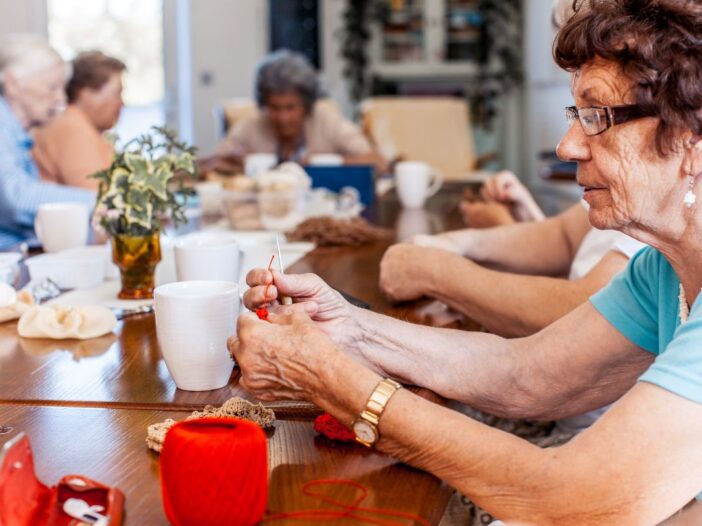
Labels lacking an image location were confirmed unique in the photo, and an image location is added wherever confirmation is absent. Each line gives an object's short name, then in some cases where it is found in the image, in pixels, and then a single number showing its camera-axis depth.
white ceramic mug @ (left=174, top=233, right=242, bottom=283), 1.40
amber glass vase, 1.49
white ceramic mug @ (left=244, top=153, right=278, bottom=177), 2.93
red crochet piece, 0.92
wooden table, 0.81
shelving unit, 6.93
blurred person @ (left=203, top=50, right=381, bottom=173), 4.08
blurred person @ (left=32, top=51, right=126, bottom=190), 2.88
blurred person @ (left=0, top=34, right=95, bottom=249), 2.59
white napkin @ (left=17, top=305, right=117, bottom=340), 1.28
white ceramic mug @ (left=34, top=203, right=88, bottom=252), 1.89
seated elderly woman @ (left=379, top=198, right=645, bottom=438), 1.44
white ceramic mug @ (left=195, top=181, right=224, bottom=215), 2.68
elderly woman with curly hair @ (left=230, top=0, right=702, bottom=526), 0.82
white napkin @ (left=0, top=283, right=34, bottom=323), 1.36
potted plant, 1.44
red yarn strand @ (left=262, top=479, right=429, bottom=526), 0.75
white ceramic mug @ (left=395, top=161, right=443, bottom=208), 2.82
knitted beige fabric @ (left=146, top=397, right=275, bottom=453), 0.95
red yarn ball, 0.71
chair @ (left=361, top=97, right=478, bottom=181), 5.85
